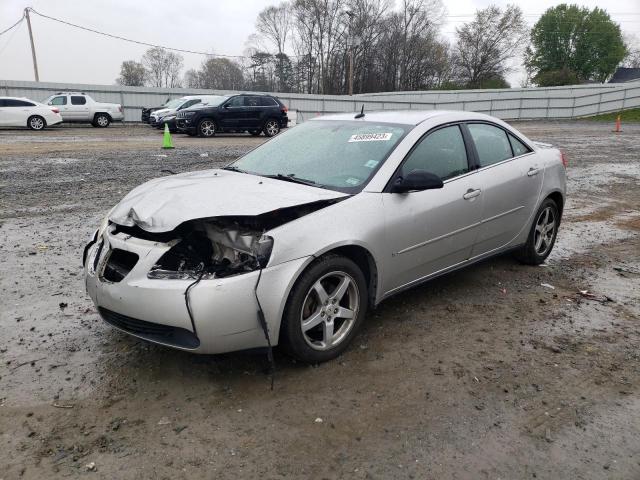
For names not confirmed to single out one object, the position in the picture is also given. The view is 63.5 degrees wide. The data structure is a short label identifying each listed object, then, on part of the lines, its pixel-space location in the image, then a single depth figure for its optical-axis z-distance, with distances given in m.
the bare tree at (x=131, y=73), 76.31
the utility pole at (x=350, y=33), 62.25
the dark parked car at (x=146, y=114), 26.95
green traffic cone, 14.76
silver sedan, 2.91
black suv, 19.33
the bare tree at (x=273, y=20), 71.81
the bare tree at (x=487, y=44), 70.81
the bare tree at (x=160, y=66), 79.06
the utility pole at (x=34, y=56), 38.98
